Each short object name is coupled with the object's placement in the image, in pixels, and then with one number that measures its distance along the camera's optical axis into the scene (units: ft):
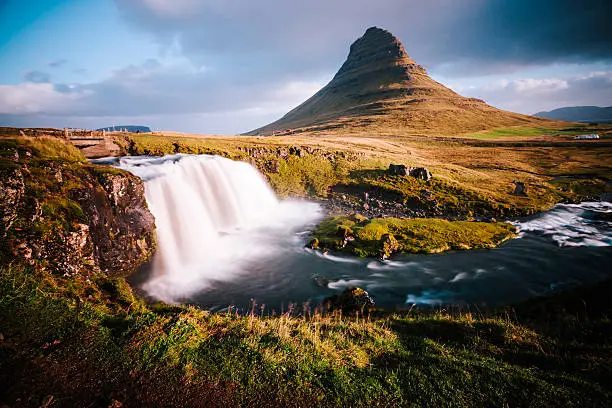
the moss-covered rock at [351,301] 44.06
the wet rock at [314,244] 74.49
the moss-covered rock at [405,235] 71.51
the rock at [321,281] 57.54
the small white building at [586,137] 324.09
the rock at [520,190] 127.85
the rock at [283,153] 144.52
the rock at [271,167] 134.41
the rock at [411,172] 130.71
